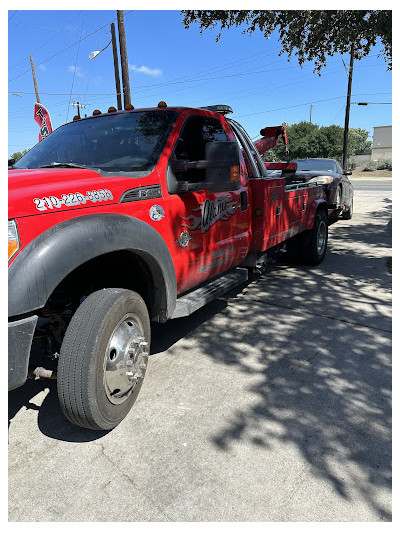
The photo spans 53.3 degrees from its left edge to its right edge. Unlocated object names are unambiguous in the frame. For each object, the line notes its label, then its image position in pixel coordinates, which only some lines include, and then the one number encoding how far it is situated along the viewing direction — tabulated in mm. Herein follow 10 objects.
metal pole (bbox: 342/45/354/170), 25234
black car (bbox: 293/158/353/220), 8789
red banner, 12094
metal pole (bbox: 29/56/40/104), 31041
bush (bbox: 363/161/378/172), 60250
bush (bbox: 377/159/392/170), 60284
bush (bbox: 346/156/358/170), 53844
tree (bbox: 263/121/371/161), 52625
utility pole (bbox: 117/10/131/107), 13375
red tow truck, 2049
